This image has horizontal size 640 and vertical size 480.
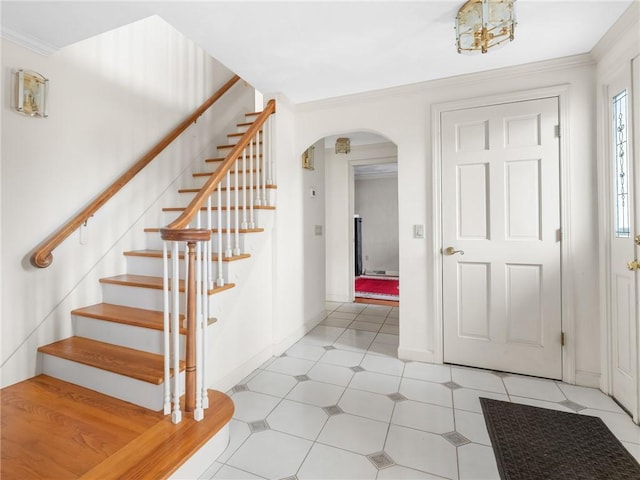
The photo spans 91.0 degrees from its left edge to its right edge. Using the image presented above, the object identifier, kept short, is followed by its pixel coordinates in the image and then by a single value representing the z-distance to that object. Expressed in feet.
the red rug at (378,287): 18.25
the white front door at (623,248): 6.39
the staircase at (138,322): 6.01
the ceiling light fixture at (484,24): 5.45
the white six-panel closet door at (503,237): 8.02
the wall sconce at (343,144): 15.23
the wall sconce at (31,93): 6.63
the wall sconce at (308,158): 11.56
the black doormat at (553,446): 5.06
